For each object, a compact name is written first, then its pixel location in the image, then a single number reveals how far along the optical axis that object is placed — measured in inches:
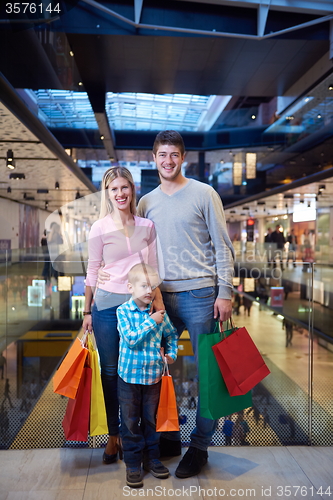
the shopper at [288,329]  232.5
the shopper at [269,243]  505.2
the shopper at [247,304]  235.9
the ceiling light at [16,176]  404.3
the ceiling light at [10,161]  317.1
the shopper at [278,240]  510.6
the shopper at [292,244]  526.0
